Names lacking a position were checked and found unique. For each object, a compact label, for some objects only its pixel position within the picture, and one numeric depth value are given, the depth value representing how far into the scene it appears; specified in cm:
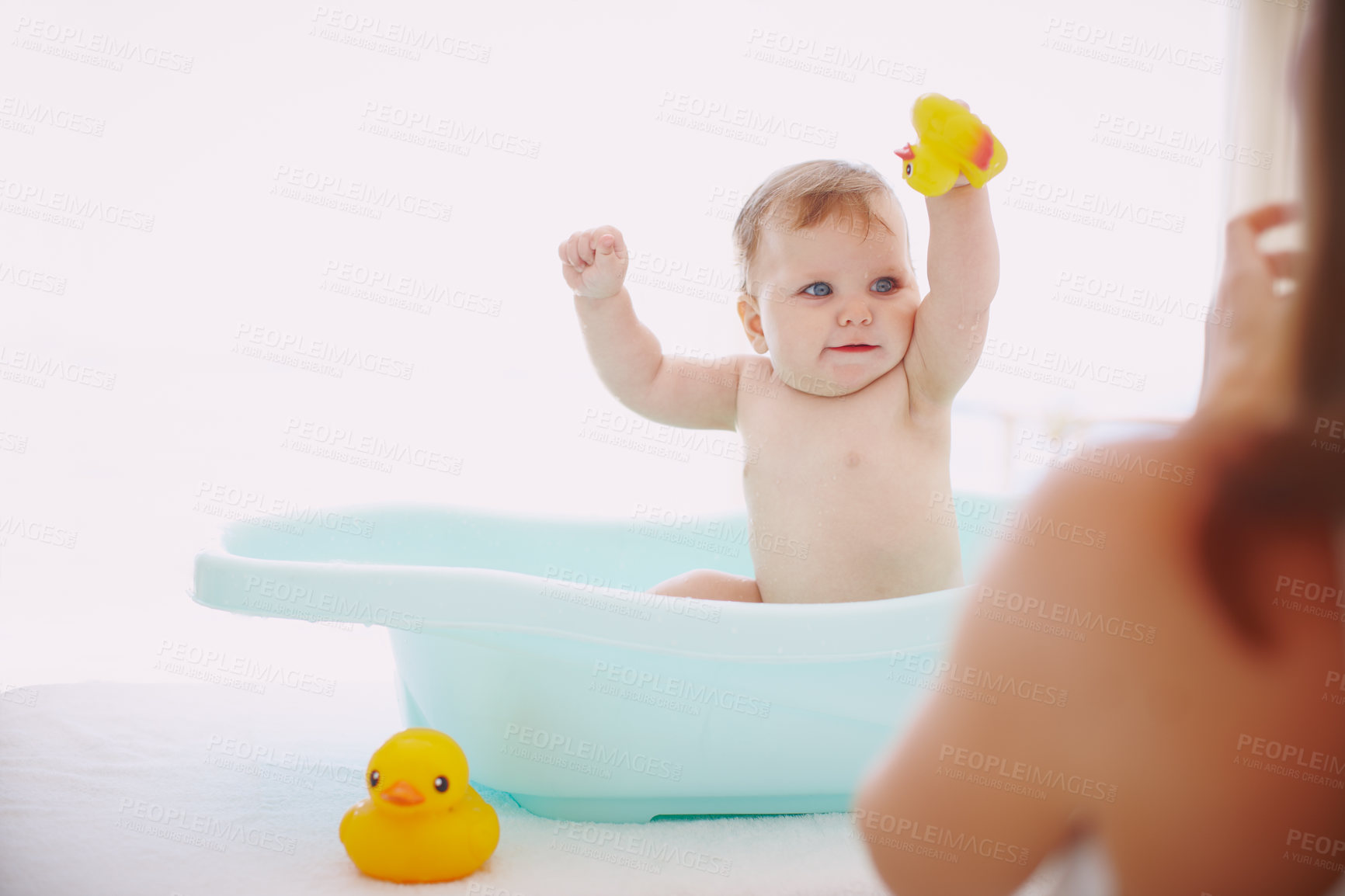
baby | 135
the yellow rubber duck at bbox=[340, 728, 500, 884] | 107
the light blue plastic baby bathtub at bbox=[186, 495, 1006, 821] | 105
